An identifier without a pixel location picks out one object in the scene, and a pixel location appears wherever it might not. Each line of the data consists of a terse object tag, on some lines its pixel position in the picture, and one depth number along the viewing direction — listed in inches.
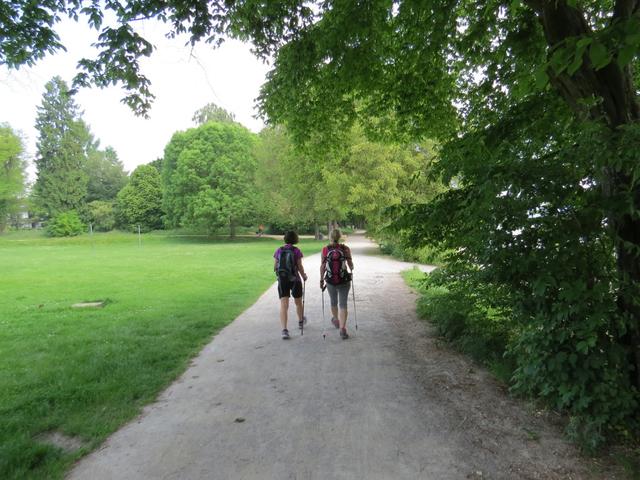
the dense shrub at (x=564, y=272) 125.8
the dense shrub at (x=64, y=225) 2181.3
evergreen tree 2287.2
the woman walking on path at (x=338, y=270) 265.9
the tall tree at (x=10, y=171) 1871.6
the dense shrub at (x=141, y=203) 2454.7
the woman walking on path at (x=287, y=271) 267.4
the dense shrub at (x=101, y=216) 2410.2
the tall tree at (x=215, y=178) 1646.2
